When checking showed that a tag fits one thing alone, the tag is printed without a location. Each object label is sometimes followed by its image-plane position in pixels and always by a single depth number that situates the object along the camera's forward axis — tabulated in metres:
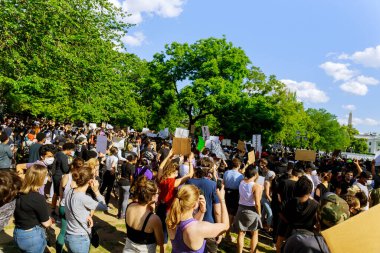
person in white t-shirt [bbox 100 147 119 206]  9.06
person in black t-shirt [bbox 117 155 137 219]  8.08
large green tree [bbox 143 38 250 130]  28.53
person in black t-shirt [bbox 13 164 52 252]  3.61
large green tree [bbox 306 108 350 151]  57.34
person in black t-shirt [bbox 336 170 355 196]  7.91
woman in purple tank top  2.98
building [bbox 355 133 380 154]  140.25
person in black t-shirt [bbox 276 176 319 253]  4.50
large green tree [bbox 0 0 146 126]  10.45
